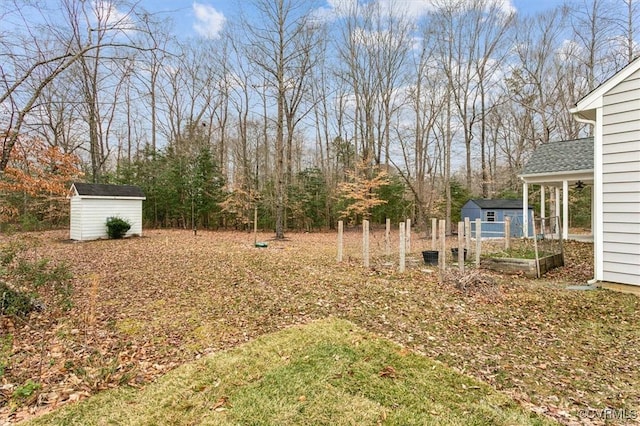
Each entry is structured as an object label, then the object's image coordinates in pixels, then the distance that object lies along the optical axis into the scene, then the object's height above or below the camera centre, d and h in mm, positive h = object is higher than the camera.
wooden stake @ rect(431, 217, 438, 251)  8705 -512
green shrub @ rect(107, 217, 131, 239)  12852 -479
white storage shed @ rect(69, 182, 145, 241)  12422 +307
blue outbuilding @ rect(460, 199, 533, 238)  13961 +86
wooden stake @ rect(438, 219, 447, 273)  6777 -759
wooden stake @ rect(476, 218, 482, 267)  7371 -620
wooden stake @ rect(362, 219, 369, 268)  7729 -766
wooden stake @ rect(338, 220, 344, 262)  8328 -819
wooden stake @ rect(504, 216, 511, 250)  8572 -471
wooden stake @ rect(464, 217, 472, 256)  7435 -410
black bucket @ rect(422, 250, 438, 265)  8070 -1086
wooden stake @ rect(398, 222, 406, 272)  7059 -765
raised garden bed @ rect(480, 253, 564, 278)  6719 -1115
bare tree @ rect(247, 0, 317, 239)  13750 +7609
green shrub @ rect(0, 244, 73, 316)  4273 -1028
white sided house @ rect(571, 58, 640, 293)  4941 +610
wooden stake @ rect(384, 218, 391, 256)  8889 -718
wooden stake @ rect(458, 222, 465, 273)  6721 -823
